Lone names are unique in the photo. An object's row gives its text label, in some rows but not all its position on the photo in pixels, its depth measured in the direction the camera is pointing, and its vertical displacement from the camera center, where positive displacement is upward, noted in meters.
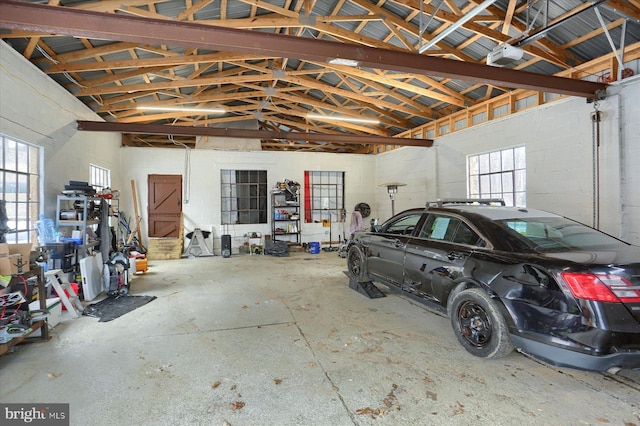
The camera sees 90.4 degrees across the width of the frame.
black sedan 1.98 -0.53
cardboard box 2.85 -0.39
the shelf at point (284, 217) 9.64 -0.11
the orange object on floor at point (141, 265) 6.38 -1.02
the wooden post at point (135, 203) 8.80 +0.31
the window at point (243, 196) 9.59 +0.54
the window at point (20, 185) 4.34 +0.44
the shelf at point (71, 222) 5.06 -0.12
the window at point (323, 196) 10.26 +0.58
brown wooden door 8.99 +0.26
